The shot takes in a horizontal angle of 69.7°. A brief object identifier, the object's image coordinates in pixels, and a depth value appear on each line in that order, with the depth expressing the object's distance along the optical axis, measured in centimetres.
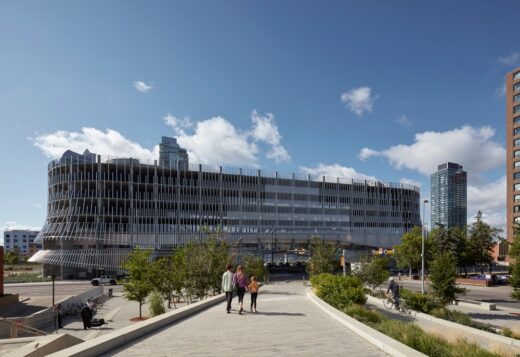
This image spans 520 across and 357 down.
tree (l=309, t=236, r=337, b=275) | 3253
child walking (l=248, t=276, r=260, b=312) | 1268
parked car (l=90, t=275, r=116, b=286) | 5505
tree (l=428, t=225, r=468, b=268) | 5922
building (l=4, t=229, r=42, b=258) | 19600
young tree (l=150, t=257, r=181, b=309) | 2497
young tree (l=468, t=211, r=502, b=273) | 6134
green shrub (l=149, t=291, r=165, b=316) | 1960
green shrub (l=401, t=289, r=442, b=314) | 2114
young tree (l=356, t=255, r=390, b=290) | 3189
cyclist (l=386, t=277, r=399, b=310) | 2034
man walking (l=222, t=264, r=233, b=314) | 1232
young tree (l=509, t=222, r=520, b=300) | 2230
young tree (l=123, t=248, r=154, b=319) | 2491
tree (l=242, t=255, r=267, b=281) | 3738
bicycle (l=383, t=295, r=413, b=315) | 1996
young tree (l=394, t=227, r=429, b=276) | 5945
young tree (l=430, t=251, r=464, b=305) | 2402
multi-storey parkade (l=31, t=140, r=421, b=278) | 6669
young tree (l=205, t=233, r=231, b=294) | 2341
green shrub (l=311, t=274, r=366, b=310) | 1617
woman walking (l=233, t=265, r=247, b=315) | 1225
